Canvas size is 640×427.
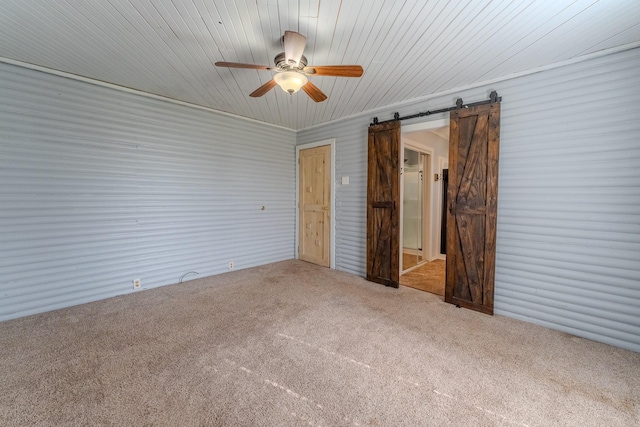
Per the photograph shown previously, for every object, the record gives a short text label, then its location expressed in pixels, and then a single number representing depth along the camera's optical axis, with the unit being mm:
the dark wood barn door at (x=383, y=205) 3867
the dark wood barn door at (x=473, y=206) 2967
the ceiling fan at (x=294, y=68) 2107
